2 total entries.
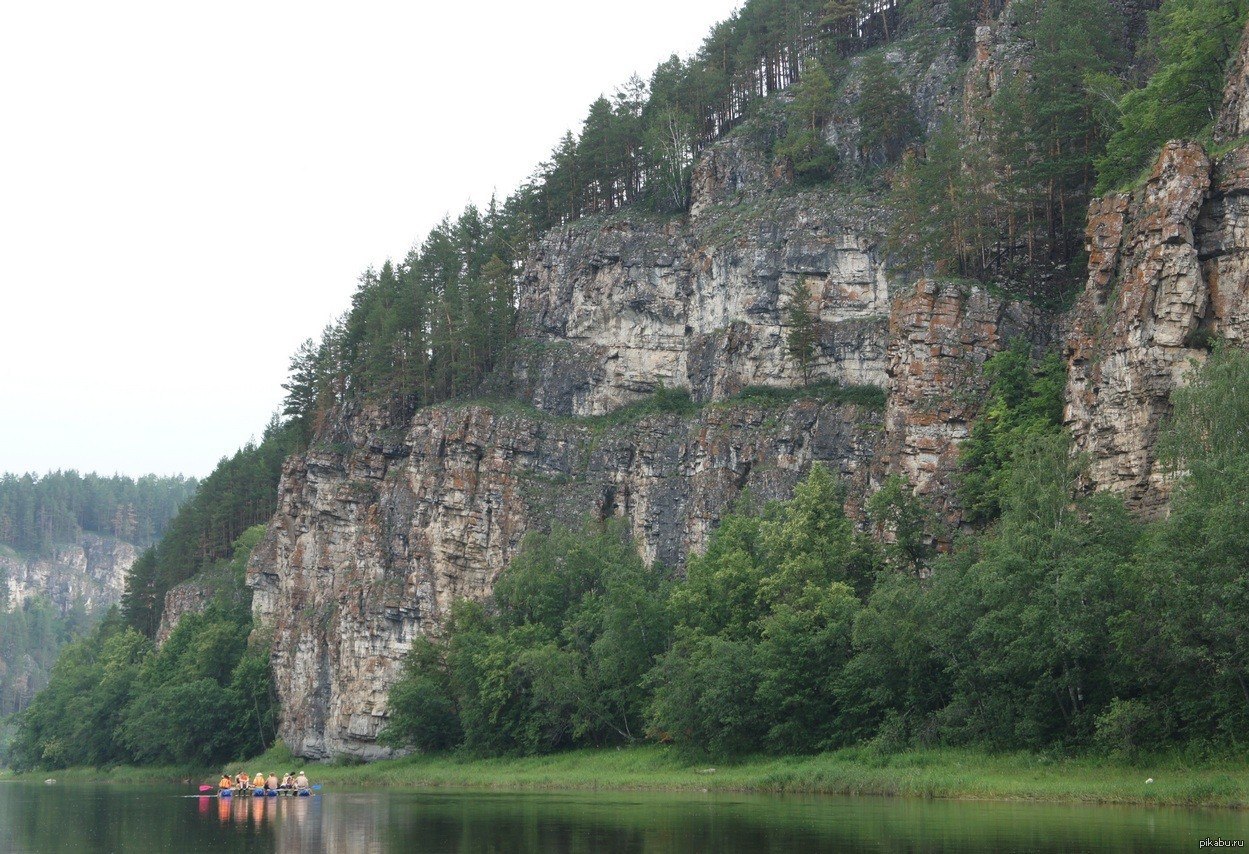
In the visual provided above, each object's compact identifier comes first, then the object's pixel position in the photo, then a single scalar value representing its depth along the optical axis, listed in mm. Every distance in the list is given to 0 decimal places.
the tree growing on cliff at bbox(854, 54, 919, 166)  99125
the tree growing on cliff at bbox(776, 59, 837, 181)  100500
